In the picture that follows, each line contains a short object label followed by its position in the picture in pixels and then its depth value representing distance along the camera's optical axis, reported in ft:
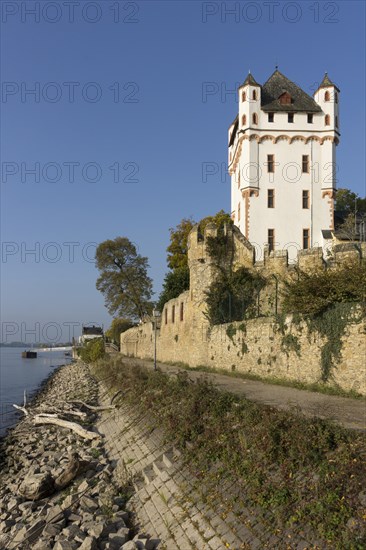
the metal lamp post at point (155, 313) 82.58
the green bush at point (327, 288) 46.91
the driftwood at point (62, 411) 66.64
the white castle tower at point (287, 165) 124.36
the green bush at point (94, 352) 167.90
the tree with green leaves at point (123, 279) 172.63
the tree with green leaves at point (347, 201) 167.94
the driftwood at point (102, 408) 64.62
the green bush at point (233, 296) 82.94
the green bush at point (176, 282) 139.44
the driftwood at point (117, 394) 69.18
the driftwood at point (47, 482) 37.06
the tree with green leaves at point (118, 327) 216.95
